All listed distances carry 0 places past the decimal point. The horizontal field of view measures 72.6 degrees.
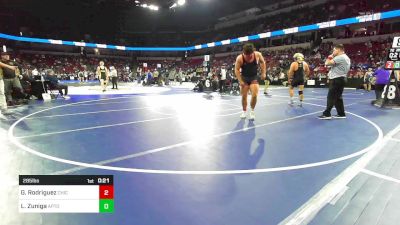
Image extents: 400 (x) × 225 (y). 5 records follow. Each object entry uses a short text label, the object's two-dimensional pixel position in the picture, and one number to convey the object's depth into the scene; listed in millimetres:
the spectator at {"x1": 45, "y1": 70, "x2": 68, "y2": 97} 11759
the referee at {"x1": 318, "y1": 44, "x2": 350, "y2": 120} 6648
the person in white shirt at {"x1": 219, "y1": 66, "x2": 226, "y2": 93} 14055
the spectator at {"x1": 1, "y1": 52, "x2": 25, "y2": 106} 8406
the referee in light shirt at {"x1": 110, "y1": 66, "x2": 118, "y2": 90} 16988
